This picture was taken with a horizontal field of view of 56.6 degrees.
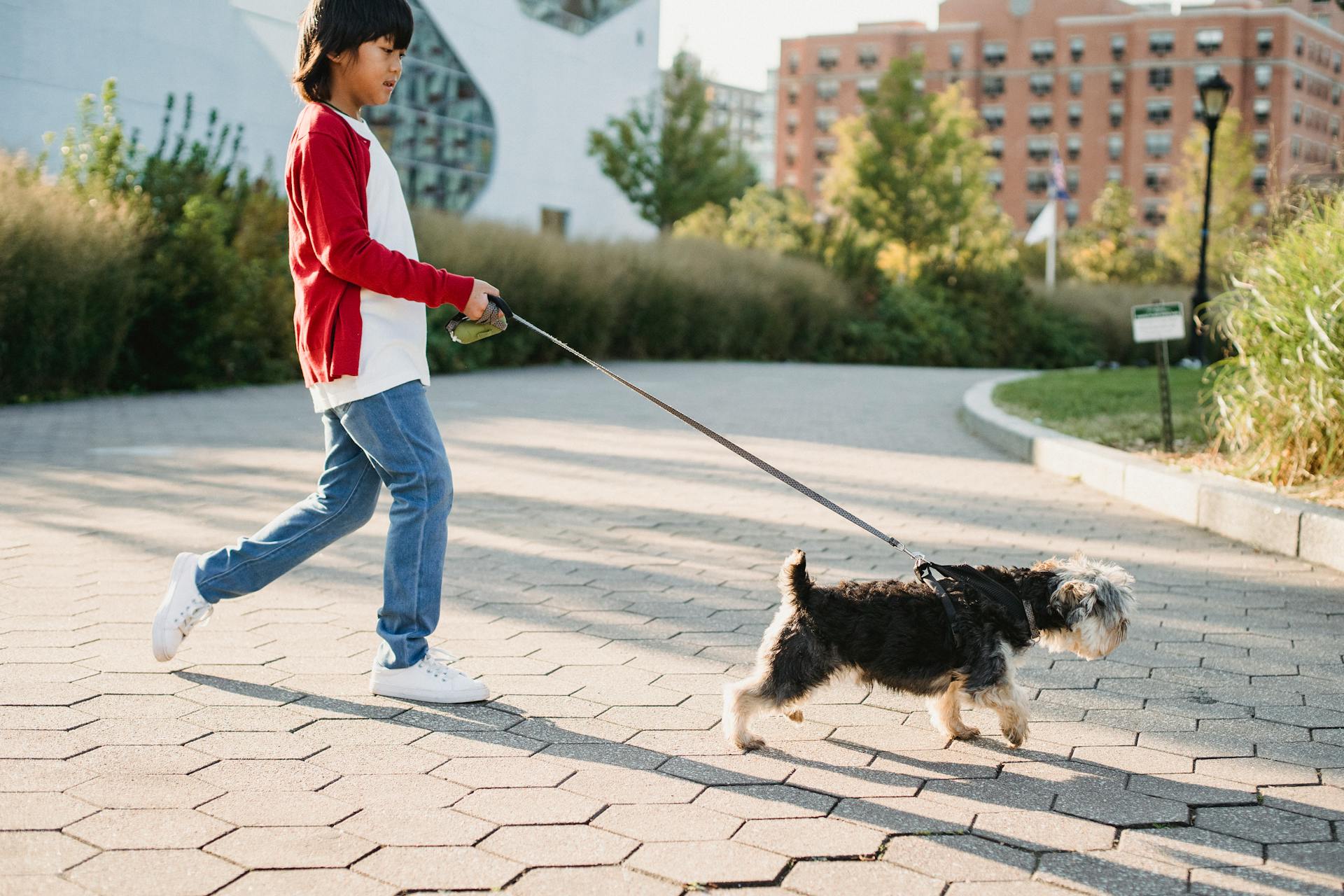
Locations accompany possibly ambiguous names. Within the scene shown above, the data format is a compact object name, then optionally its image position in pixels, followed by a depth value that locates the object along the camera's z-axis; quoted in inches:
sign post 345.7
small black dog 133.3
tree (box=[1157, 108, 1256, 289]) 2324.1
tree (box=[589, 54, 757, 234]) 1368.1
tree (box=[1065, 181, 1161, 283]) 2269.9
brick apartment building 3508.9
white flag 1675.7
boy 135.3
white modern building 928.9
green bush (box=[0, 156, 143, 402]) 492.4
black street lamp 672.4
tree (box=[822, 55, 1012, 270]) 1552.7
